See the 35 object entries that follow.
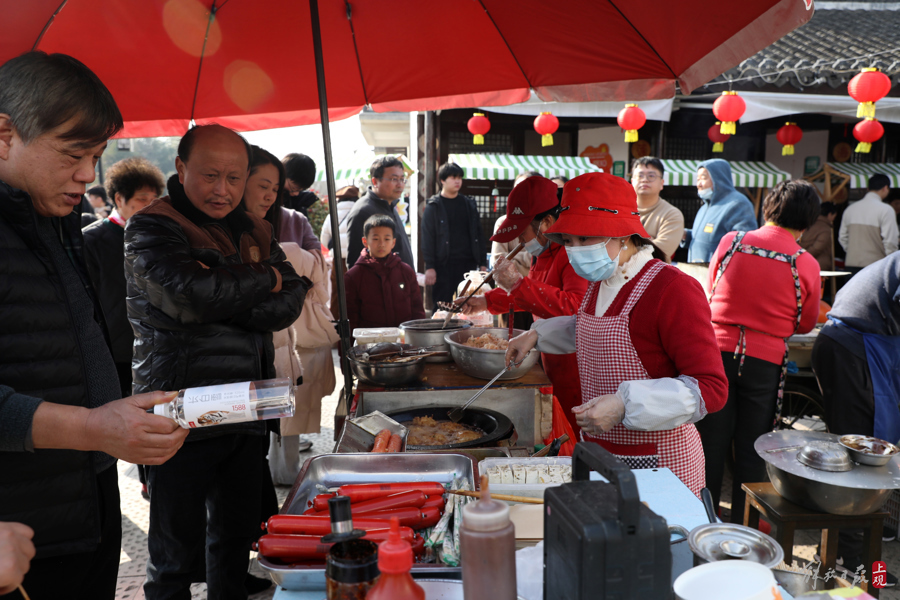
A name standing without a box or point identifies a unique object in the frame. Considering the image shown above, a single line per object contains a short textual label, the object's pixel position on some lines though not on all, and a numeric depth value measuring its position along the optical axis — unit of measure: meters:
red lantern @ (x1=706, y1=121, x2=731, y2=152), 9.36
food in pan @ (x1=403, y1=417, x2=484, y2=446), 2.21
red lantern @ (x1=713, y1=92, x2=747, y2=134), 7.20
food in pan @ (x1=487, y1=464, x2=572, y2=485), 1.59
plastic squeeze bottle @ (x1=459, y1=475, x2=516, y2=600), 0.90
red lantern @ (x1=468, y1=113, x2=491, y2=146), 9.41
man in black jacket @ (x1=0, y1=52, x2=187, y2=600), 1.28
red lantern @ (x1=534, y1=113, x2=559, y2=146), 8.94
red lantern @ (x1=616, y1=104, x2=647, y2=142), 8.06
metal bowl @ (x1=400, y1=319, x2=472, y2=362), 3.32
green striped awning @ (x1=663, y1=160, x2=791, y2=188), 9.96
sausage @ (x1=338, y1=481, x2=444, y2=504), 1.49
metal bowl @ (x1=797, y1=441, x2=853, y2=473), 2.43
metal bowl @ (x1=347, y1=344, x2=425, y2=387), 2.57
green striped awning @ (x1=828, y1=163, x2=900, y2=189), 10.27
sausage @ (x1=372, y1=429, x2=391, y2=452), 1.97
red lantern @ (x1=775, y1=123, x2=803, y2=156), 9.41
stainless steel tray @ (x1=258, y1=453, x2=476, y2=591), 1.66
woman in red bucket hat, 1.79
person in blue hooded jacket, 5.64
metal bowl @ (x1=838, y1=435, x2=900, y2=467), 2.41
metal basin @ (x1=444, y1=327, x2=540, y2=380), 2.65
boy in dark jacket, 4.57
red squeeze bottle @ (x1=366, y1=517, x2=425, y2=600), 0.83
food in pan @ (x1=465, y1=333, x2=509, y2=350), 2.93
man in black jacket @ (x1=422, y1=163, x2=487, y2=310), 7.37
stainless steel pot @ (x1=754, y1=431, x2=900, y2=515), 2.35
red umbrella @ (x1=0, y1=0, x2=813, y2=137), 2.37
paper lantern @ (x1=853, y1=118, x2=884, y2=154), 8.63
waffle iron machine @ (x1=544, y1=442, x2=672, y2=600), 0.80
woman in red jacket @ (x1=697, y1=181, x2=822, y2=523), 3.39
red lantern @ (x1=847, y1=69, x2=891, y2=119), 6.25
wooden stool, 2.50
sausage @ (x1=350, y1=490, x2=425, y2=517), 1.42
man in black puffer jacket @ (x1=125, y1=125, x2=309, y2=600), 2.05
